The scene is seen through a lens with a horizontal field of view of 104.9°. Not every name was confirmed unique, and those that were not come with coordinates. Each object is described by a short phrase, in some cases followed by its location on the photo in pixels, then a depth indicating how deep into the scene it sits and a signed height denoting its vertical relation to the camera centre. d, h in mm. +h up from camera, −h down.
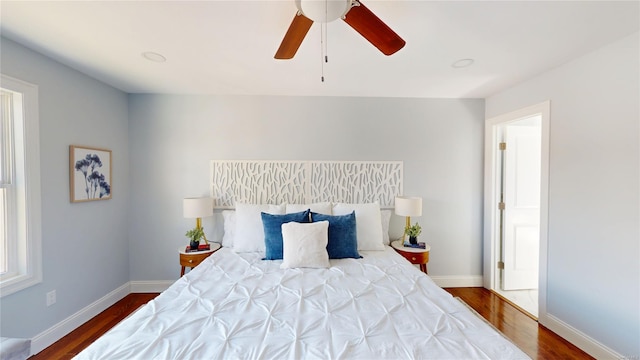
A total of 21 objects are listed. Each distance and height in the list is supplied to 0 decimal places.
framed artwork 2244 +22
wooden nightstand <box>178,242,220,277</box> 2547 -858
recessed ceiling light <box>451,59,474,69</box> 2043 +956
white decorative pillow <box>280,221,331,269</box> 2027 -589
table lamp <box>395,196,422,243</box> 2729 -352
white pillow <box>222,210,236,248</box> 2718 -589
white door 2922 -356
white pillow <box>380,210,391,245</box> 2837 -571
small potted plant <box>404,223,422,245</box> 2768 -651
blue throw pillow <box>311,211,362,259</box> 2252 -579
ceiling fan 1100 +757
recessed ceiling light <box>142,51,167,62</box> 1947 +968
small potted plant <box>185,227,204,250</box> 2635 -665
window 1811 -72
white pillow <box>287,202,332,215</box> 2584 -345
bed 1083 -764
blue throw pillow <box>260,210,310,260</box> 2234 -497
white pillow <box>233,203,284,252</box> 2451 -532
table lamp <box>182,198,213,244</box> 2654 -348
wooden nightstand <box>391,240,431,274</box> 2646 -859
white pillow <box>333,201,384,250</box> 2516 -497
